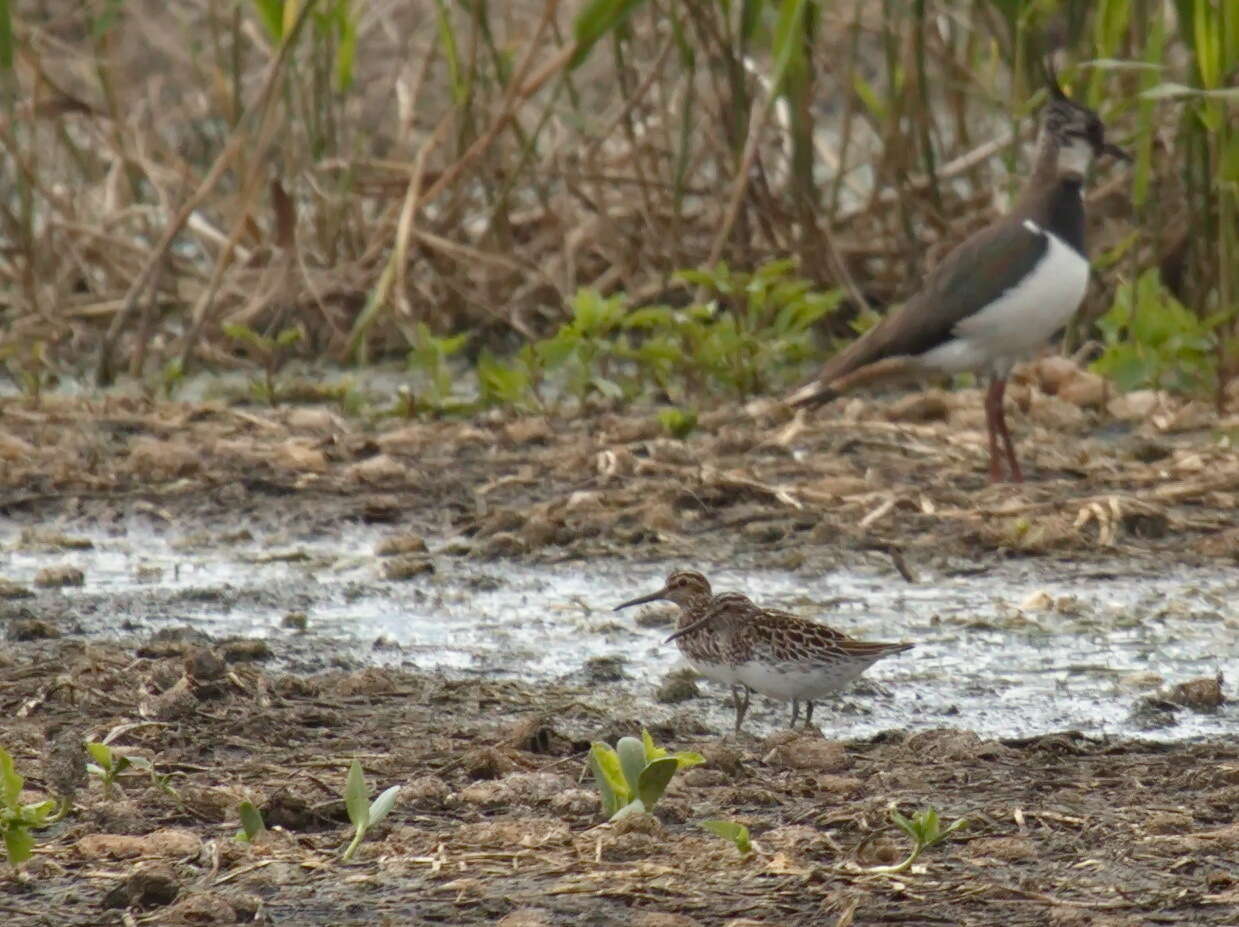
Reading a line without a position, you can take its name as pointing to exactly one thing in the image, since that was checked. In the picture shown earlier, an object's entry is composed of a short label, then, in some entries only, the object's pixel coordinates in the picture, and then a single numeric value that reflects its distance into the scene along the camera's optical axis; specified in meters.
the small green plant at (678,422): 14.48
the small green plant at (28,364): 16.75
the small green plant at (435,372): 15.70
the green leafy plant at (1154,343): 15.23
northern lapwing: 14.41
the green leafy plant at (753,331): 15.48
